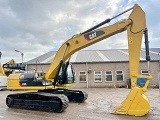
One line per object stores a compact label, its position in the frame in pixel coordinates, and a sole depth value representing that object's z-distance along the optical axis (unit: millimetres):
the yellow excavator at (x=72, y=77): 4716
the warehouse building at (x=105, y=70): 15658
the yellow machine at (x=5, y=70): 11008
